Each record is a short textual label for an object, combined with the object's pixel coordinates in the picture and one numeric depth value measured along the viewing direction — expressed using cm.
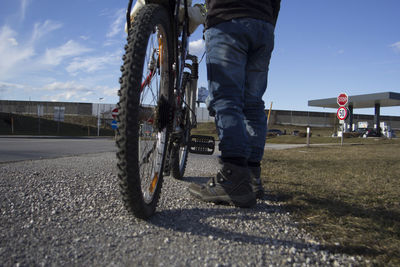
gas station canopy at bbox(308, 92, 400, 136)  3503
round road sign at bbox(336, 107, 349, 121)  1358
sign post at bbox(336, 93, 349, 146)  1352
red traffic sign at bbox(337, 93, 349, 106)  1351
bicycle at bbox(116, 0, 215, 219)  114
